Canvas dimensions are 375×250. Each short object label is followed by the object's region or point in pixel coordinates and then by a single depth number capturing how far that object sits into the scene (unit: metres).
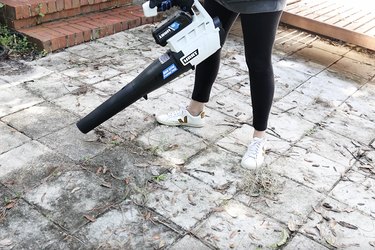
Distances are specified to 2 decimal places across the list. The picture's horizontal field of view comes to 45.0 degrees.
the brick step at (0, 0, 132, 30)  3.80
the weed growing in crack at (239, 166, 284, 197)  2.32
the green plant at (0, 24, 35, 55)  3.71
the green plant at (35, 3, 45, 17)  3.90
